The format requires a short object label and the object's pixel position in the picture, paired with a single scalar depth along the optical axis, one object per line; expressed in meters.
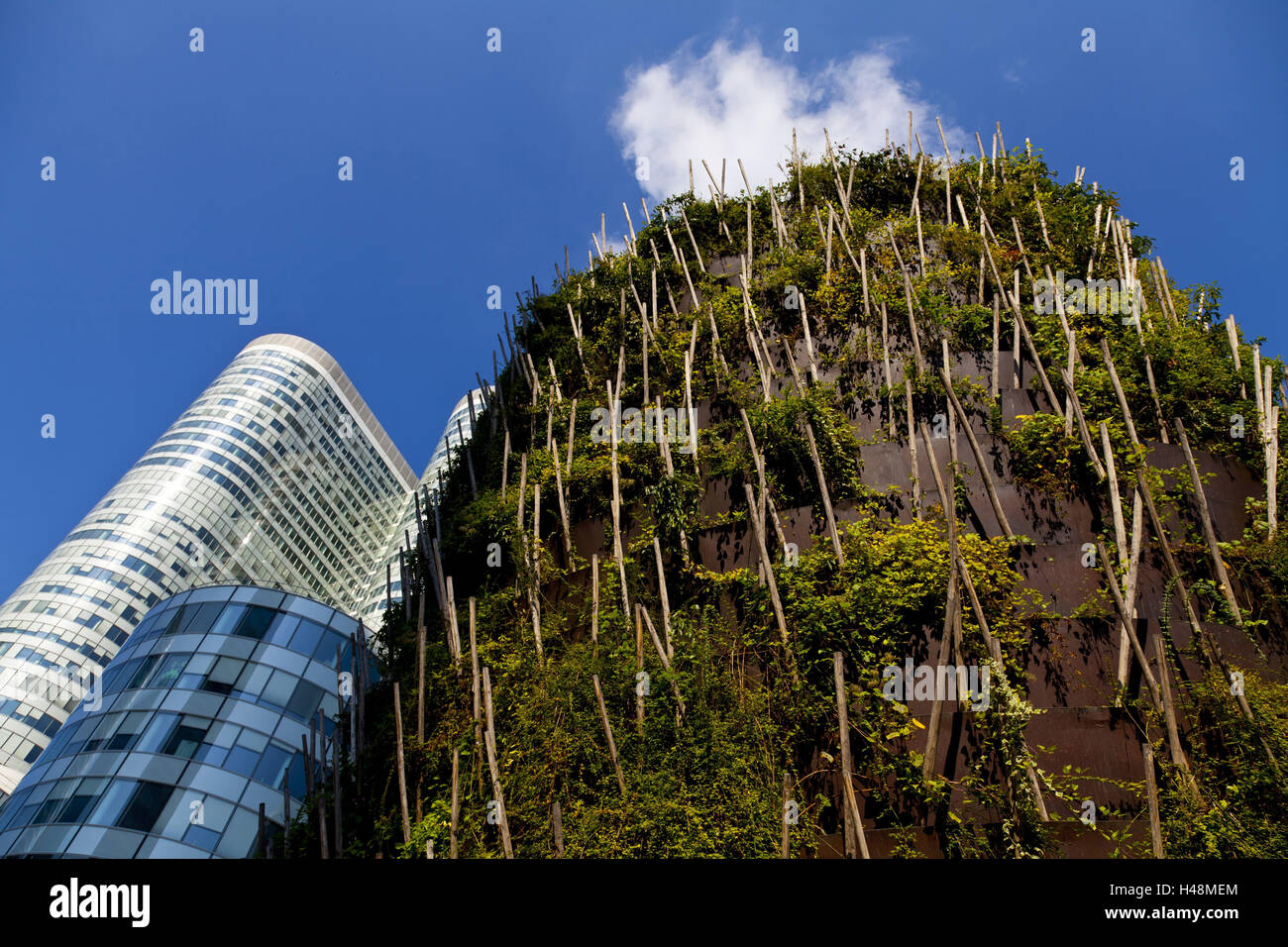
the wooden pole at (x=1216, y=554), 8.95
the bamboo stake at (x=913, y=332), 12.40
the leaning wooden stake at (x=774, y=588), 9.45
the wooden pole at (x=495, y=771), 8.22
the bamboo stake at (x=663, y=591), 9.86
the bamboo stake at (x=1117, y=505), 9.19
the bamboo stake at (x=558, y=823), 7.88
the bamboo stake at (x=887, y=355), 11.82
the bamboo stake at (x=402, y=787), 9.06
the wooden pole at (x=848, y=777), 7.07
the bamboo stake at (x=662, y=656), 9.20
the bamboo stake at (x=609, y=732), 8.73
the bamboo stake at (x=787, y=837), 7.11
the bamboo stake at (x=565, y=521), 11.96
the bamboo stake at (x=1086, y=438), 9.94
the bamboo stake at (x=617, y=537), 10.70
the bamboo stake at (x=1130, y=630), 7.80
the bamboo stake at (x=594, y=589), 10.60
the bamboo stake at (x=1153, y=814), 6.54
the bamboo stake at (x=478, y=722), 9.58
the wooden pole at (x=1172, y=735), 7.38
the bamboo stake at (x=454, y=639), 10.59
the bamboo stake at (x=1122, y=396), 10.17
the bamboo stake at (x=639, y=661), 9.20
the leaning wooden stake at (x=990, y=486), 9.88
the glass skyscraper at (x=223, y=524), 41.25
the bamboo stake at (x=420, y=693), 9.91
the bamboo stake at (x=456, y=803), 8.68
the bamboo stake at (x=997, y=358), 12.01
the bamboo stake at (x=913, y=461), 10.45
